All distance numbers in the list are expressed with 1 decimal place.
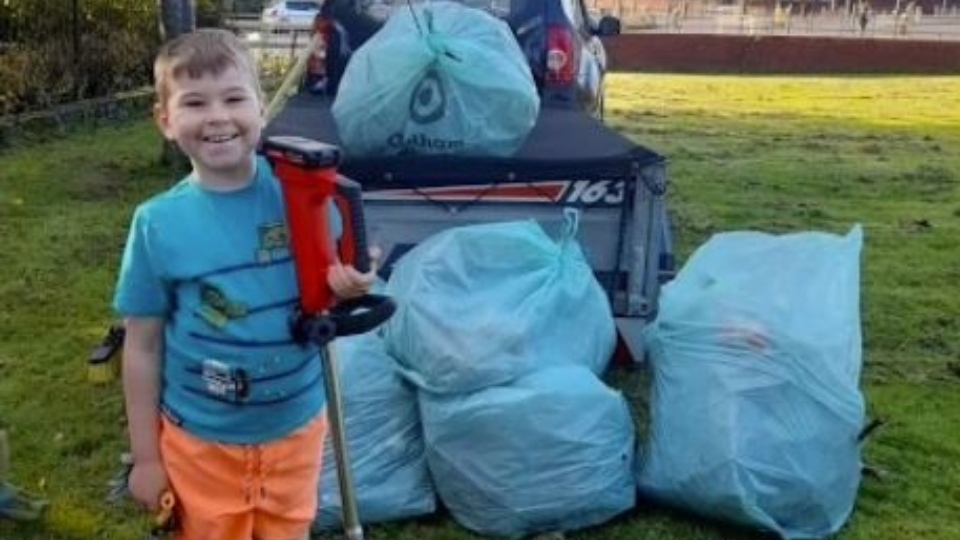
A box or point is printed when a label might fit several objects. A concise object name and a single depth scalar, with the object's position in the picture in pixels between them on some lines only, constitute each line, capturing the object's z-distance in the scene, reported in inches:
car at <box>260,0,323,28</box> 862.6
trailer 161.0
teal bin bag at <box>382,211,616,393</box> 127.1
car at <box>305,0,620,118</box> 256.2
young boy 79.1
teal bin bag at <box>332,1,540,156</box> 158.9
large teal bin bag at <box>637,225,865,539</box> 123.6
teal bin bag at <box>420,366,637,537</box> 122.7
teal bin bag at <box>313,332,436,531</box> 126.8
